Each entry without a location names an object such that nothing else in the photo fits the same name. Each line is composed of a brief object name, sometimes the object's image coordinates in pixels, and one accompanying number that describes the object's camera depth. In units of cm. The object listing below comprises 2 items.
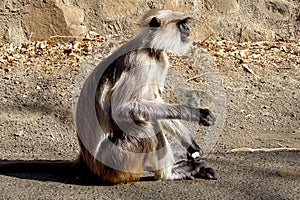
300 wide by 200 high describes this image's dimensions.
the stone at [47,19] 1085
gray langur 613
